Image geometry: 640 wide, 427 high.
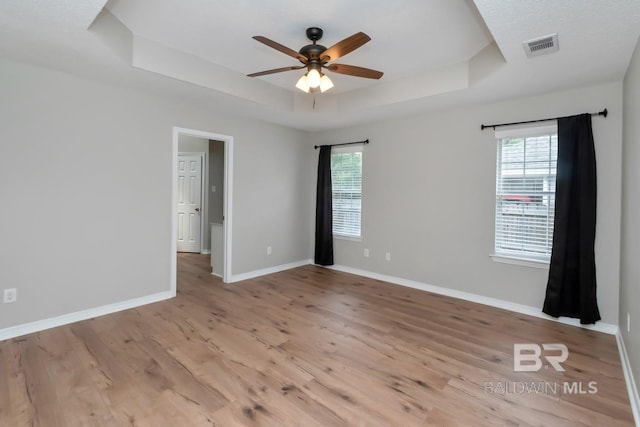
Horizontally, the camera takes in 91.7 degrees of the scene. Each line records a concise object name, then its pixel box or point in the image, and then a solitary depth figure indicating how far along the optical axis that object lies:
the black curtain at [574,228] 3.06
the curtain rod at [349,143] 4.92
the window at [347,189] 5.17
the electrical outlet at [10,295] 2.79
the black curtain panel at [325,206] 5.44
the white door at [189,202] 6.79
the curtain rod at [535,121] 3.04
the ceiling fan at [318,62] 2.34
